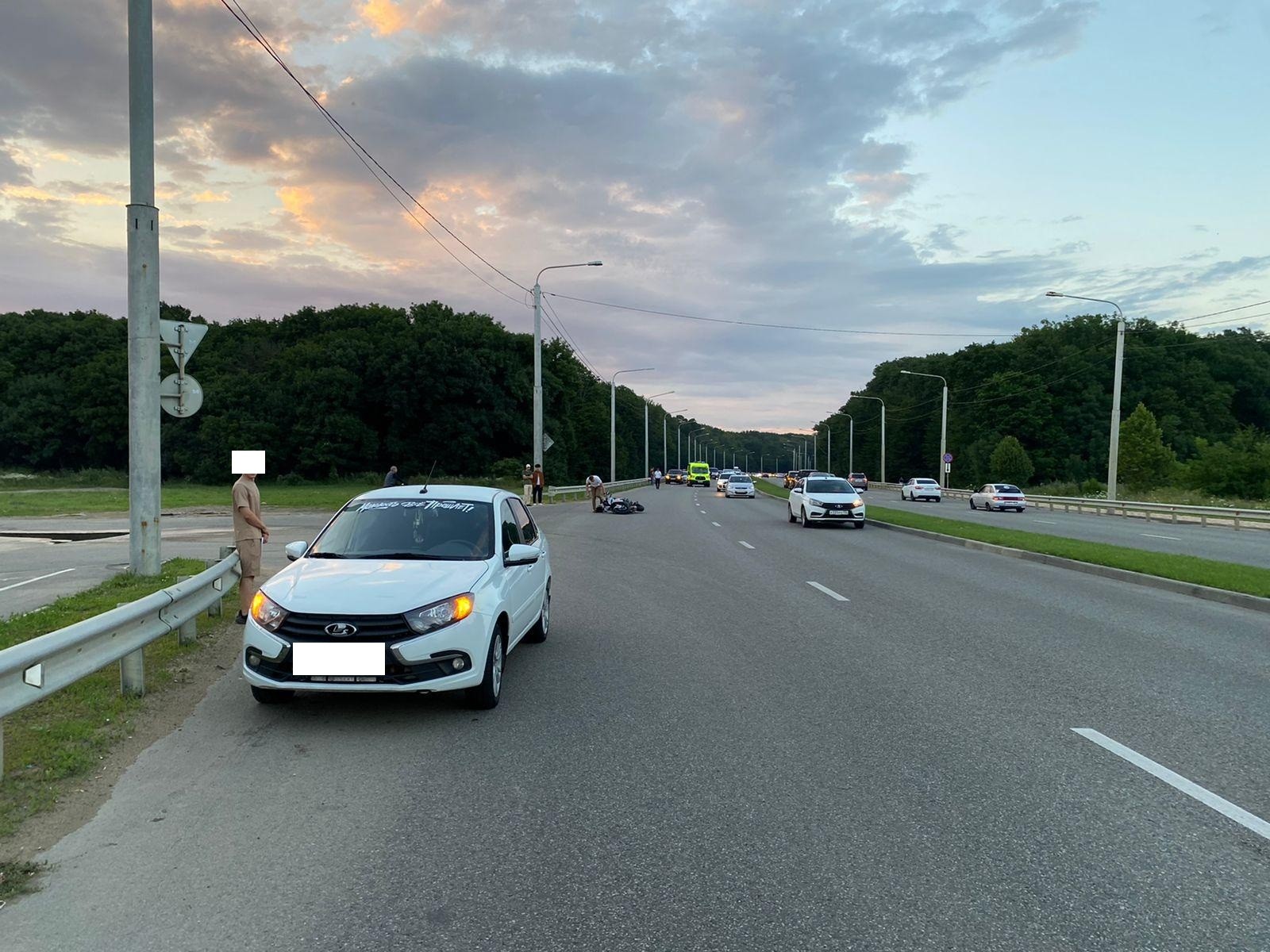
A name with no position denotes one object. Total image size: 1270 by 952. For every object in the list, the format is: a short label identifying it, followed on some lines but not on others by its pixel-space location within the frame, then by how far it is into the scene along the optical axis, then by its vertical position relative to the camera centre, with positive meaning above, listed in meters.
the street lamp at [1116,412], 37.59 +2.15
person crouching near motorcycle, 36.66 -1.45
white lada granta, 5.64 -1.02
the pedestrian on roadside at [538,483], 36.81 -1.12
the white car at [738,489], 56.66 -1.99
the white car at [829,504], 27.36 -1.41
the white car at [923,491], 55.41 -2.03
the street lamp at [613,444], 57.88 +0.91
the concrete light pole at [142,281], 10.14 +2.05
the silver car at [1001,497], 44.66 -1.95
